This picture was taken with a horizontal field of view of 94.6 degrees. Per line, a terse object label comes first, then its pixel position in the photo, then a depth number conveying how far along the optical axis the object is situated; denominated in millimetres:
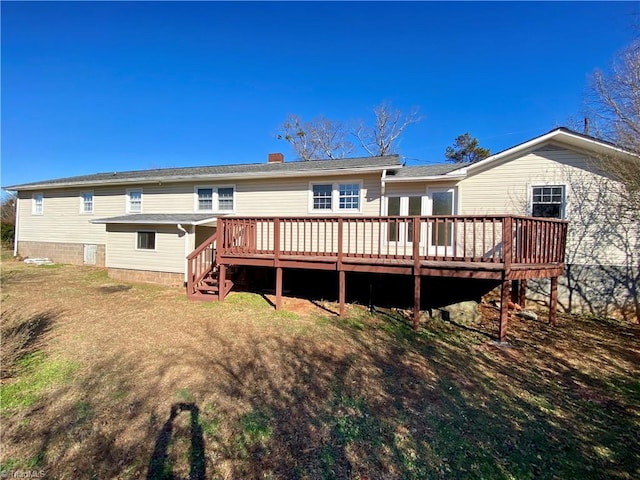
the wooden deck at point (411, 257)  5957
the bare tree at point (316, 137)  26109
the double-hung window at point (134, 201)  12734
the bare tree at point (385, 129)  24173
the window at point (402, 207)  9234
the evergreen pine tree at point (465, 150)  22781
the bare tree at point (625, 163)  7465
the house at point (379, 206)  7957
